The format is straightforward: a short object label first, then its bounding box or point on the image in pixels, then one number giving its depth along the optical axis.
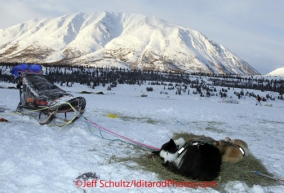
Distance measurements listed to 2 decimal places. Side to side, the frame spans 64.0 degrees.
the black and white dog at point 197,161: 4.18
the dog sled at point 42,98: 7.76
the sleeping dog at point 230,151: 4.89
